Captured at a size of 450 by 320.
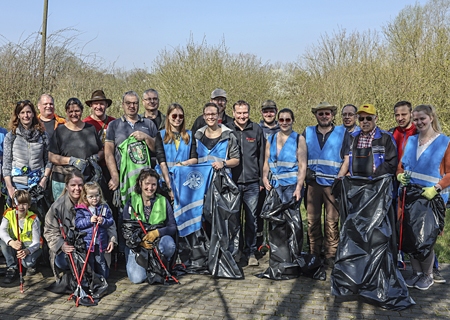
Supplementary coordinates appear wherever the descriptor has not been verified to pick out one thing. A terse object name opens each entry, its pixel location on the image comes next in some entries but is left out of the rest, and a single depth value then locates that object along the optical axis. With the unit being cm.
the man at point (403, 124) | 532
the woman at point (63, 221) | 456
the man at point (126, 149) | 520
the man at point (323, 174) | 527
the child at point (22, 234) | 480
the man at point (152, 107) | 592
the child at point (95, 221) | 463
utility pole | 1077
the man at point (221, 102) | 625
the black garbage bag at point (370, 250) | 420
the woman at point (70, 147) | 507
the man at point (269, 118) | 614
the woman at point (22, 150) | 500
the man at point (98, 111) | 575
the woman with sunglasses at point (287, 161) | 517
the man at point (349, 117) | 652
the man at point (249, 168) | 562
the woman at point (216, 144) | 536
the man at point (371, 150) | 477
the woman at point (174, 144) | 529
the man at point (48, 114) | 546
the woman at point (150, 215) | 487
